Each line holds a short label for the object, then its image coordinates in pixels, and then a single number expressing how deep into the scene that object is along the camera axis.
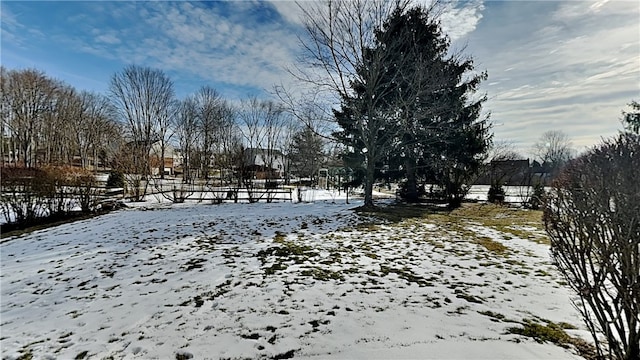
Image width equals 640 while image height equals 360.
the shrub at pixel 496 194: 15.64
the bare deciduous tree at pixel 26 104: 28.92
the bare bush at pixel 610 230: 2.09
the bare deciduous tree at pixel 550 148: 45.50
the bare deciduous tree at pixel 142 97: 26.47
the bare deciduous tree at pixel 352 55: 12.32
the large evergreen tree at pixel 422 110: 13.10
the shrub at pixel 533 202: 13.36
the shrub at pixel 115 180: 17.89
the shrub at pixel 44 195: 9.62
